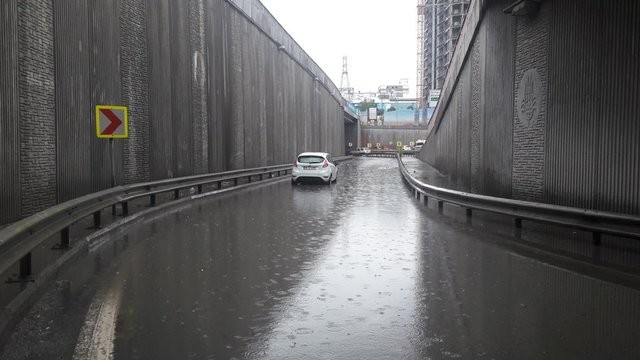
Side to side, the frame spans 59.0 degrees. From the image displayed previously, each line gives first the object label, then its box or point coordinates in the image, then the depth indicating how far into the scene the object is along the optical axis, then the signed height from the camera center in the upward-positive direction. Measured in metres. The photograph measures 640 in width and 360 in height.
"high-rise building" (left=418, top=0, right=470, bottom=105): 122.38 +27.52
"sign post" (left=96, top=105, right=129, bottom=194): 12.74 +0.70
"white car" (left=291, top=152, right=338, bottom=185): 25.92 -0.77
